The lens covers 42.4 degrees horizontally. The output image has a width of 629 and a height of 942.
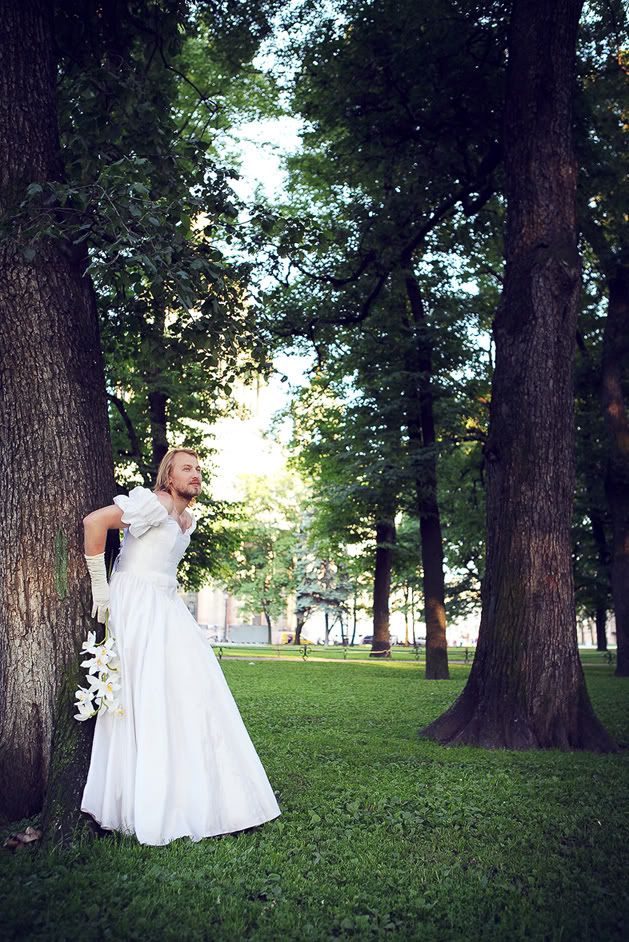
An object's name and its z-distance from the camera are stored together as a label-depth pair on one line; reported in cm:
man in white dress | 477
